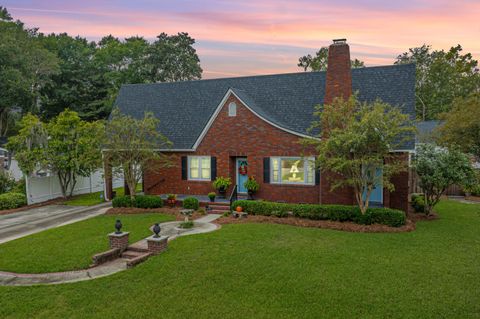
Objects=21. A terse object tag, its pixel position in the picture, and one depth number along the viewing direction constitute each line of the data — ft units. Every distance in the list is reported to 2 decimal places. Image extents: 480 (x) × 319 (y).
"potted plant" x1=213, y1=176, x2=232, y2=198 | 60.55
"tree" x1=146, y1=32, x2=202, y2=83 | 154.30
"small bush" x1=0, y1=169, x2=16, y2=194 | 71.46
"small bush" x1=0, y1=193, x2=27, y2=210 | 62.24
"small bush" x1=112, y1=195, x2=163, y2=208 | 57.76
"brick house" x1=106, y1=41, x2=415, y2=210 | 55.57
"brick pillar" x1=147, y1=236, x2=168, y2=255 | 33.73
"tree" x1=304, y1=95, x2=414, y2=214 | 42.98
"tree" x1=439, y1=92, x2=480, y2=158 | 75.15
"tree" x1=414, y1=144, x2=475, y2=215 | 49.34
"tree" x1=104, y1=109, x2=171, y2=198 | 57.67
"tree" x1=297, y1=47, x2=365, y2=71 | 166.69
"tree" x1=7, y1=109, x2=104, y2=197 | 65.41
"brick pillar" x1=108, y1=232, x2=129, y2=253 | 34.91
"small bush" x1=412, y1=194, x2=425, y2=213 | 54.95
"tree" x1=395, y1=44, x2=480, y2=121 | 153.79
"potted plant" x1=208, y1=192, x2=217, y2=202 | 57.98
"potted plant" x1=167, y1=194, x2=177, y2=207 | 58.70
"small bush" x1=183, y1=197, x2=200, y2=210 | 55.72
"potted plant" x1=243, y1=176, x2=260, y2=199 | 58.59
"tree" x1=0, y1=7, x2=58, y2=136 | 105.91
